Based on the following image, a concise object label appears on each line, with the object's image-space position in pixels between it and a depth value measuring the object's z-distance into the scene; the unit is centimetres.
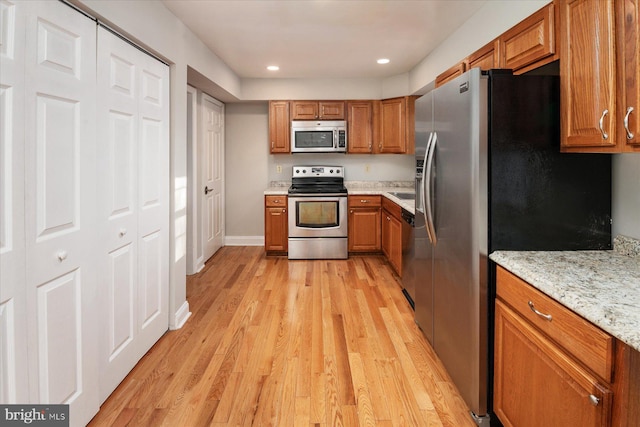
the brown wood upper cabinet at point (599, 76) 141
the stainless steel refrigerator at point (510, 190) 192
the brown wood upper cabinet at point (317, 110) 578
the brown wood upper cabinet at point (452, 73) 319
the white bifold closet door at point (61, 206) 159
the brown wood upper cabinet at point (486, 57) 260
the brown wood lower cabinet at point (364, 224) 552
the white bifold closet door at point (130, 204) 216
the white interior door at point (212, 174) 521
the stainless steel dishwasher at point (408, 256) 370
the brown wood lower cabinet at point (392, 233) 444
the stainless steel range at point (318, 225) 549
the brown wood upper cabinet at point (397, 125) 551
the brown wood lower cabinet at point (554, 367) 113
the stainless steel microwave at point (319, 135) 577
